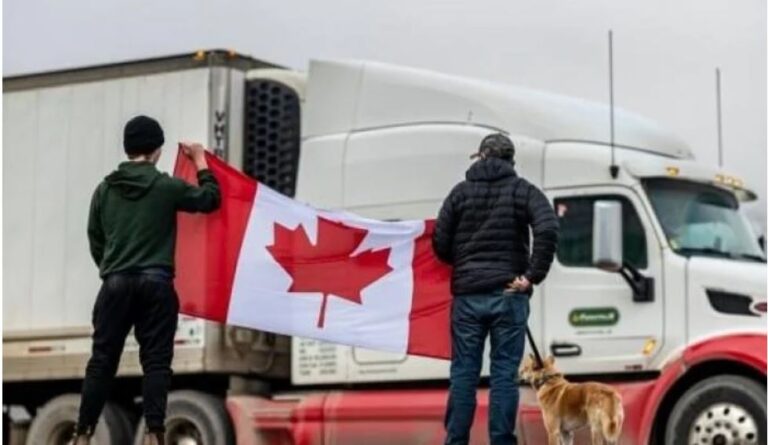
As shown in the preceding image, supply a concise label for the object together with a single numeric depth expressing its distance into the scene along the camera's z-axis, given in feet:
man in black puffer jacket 54.61
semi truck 77.64
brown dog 59.83
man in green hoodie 50.95
